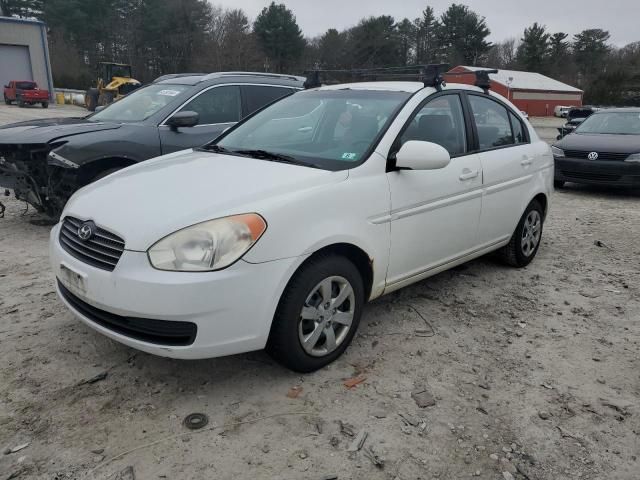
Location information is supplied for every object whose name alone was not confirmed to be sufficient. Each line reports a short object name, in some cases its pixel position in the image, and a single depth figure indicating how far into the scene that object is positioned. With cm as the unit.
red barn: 4603
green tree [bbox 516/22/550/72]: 6788
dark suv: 537
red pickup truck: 3325
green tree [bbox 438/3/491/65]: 7081
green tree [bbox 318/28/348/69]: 5840
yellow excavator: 2824
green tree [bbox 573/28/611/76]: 6948
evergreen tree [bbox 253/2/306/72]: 5988
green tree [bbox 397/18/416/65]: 6991
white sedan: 263
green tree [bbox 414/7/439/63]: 7325
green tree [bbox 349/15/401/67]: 6178
